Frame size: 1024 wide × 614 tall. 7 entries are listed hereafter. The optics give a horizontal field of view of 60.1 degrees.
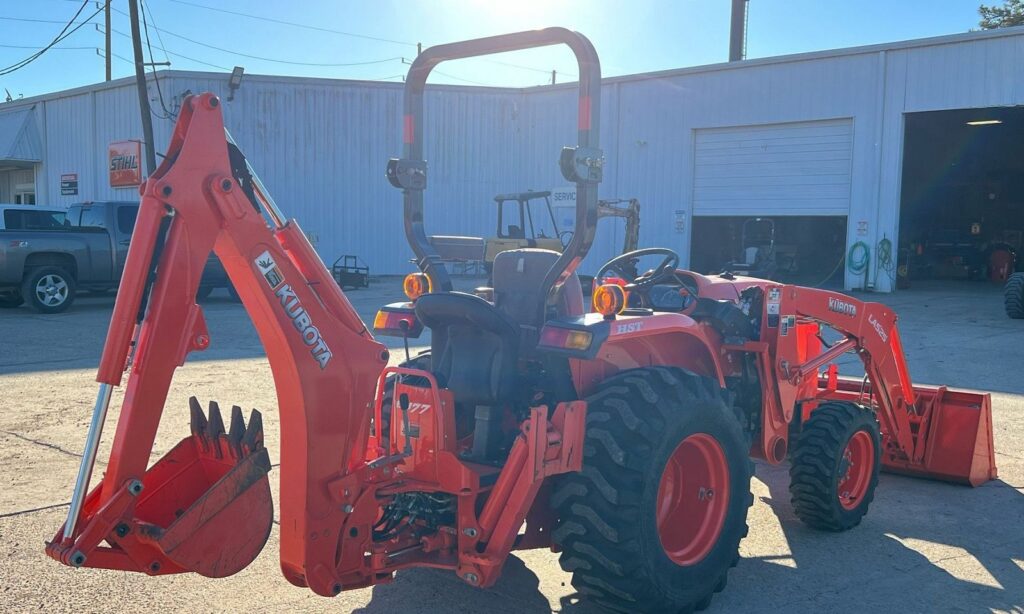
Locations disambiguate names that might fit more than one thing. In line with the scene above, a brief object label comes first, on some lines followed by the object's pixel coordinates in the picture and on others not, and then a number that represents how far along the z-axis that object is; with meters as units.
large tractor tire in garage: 16.81
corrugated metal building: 22.09
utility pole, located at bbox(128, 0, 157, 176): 22.70
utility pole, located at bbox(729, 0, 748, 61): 30.41
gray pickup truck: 14.90
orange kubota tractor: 3.09
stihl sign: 25.98
